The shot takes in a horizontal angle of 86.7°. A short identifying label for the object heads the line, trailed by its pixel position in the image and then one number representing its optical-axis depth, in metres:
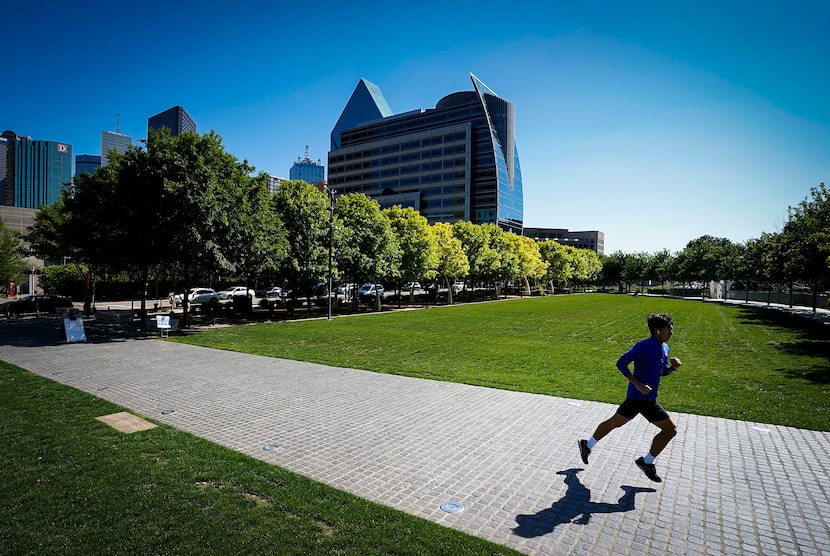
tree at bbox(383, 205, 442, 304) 39.75
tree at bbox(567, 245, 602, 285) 92.94
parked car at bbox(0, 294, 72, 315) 30.05
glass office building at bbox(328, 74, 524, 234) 113.75
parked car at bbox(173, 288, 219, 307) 44.03
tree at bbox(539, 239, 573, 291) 82.81
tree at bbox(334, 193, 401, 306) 32.88
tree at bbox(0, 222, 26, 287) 36.25
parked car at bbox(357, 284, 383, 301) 50.31
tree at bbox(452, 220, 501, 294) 52.56
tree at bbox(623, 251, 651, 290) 100.31
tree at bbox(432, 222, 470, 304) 45.50
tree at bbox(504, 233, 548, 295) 66.31
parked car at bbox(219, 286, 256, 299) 47.53
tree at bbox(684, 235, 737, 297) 62.12
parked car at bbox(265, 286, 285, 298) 56.84
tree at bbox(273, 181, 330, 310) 28.89
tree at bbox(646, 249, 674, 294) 86.19
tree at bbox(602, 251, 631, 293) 110.31
